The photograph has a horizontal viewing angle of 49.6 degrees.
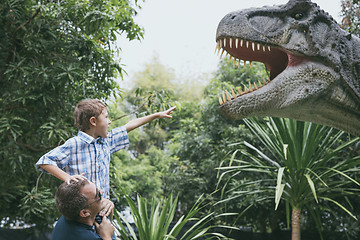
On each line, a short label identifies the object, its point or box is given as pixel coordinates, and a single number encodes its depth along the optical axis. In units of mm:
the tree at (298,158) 3486
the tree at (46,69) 2961
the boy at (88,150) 1521
